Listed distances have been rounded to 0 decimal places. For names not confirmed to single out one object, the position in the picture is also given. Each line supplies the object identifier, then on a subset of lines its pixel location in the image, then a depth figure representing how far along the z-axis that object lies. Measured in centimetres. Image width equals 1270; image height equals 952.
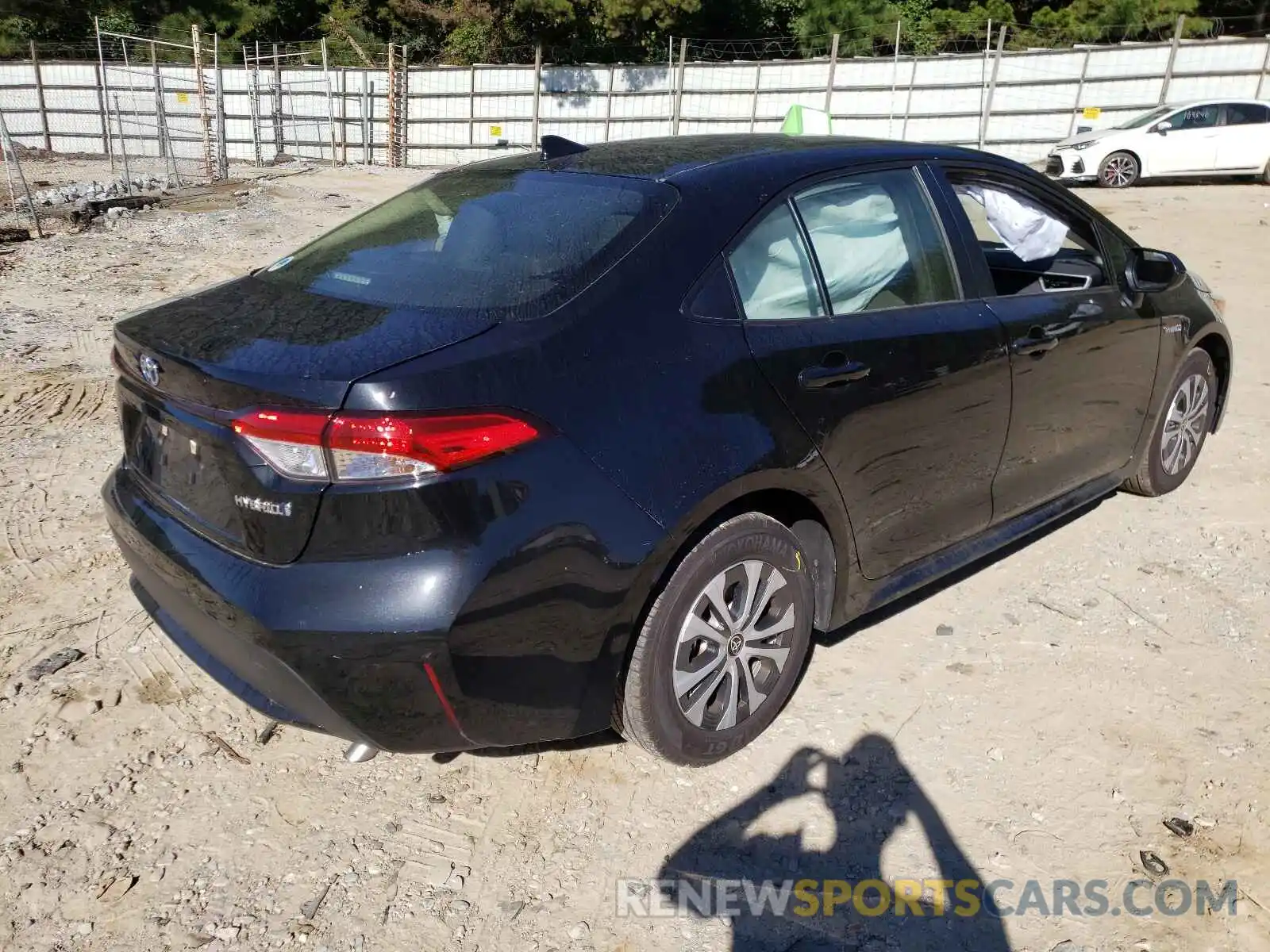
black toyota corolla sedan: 222
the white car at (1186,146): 1678
